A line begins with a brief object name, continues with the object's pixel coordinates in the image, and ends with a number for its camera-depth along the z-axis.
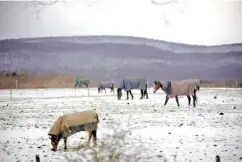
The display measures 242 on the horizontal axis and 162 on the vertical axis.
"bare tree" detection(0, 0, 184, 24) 8.53
